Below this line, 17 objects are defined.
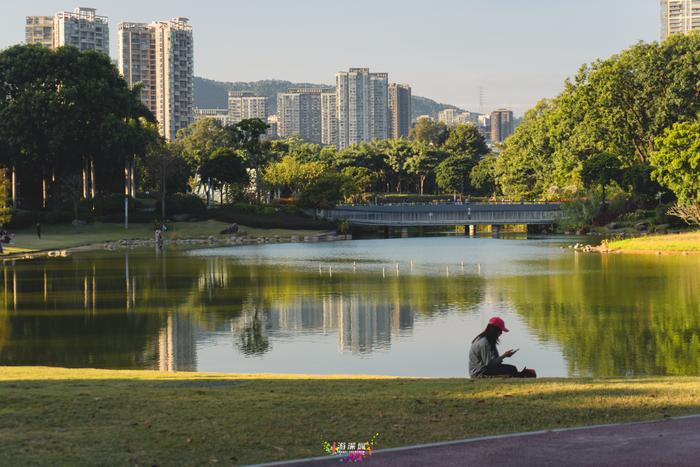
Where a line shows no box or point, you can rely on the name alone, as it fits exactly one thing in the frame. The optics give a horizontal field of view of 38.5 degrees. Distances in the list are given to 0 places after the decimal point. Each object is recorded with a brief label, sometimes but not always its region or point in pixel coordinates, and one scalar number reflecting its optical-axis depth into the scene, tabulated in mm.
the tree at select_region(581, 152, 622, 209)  103562
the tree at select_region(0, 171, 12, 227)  78812
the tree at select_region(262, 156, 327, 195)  119000
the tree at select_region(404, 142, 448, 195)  178875
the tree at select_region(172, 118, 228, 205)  135025
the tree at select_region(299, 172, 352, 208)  108250
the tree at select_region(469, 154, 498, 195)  165625
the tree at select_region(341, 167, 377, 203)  111750
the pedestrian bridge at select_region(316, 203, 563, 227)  109375
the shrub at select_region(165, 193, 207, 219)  97562
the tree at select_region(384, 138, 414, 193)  180875
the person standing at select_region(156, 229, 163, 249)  82762
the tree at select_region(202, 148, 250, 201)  111250
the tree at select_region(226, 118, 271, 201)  118688
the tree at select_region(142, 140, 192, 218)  99438
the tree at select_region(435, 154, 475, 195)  175375
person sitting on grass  18594
